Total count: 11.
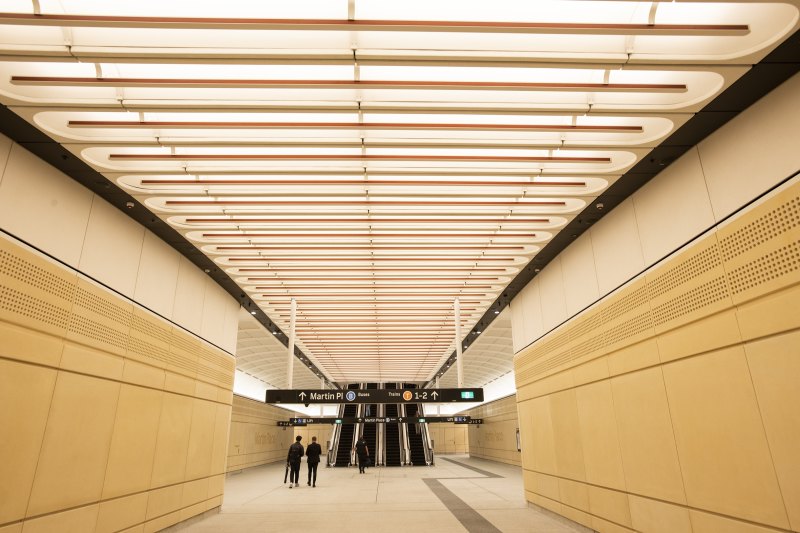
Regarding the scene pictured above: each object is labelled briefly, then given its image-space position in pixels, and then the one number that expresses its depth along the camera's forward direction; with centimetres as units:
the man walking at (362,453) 1689
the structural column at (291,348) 984
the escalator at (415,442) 2203
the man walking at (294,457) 1227
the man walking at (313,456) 1243
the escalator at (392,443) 2243
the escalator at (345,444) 2197
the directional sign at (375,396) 932
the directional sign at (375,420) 2045
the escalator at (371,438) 2294
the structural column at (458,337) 1024
